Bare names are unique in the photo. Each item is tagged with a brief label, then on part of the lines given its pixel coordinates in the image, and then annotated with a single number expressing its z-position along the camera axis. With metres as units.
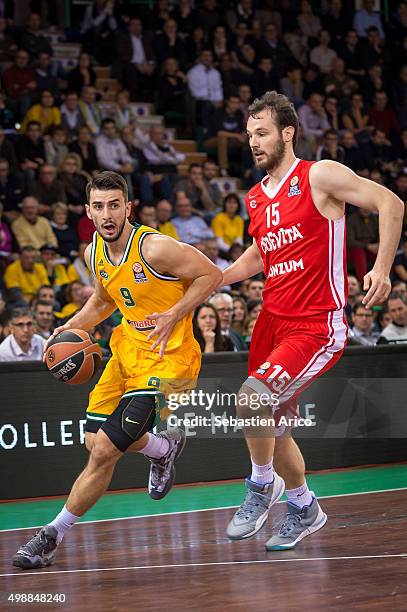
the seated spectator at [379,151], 17.30
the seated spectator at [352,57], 18.77
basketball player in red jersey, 6.05
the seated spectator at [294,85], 17.70
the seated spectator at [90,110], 15.31
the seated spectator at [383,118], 18.16
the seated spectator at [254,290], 12.51
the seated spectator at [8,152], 13.91
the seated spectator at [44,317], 11.03
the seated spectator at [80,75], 15.82
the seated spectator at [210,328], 10.50
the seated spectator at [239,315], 11.75
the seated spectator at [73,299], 12.07
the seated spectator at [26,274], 12.77
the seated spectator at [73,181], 14.05
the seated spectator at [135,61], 16.70
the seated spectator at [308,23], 18.94
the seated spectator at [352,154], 17.00
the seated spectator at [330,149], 16.67
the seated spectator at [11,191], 13.79
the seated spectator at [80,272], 13.32
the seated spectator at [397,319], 11.71
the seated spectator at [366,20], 19.48
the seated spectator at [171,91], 16.73
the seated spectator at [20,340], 9.91
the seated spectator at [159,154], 15.88
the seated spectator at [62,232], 13.61
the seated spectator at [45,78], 15.34
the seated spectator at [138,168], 14.87
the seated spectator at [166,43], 16.88
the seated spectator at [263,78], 17.33
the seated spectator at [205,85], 16.83
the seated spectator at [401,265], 15.46
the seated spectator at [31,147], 14.20
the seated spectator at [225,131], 16.72
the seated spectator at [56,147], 14.42
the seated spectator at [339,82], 18.31
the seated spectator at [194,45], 17.27
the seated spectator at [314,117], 17.38
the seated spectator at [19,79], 15.13
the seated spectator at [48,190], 13.96
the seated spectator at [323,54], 18.59
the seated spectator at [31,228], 13.34
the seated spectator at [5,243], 13.21
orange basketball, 6.41
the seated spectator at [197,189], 15.20
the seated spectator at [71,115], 15.00
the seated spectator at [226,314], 10.98
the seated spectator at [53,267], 13.14
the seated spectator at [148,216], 13.78
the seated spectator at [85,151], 14.56
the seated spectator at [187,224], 14.48
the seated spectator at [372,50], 18.83
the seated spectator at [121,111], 15.73
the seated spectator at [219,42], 17.48
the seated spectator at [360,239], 15.49
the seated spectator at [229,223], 14.97
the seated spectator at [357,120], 17.70
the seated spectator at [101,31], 16.95
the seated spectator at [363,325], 12.09
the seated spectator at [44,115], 14.80
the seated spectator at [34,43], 15.90
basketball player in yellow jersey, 6.19
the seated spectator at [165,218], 14.14
